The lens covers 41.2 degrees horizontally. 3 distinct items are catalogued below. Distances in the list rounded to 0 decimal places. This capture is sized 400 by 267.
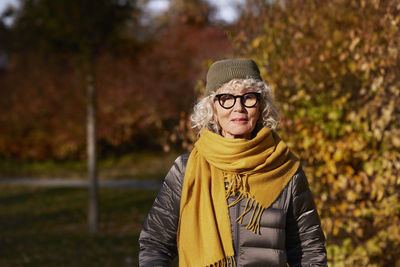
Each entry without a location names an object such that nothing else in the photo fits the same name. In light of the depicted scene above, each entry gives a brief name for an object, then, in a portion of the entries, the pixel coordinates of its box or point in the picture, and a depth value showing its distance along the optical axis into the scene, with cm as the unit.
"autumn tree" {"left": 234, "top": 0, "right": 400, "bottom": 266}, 389
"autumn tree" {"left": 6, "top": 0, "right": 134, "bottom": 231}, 905
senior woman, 207
